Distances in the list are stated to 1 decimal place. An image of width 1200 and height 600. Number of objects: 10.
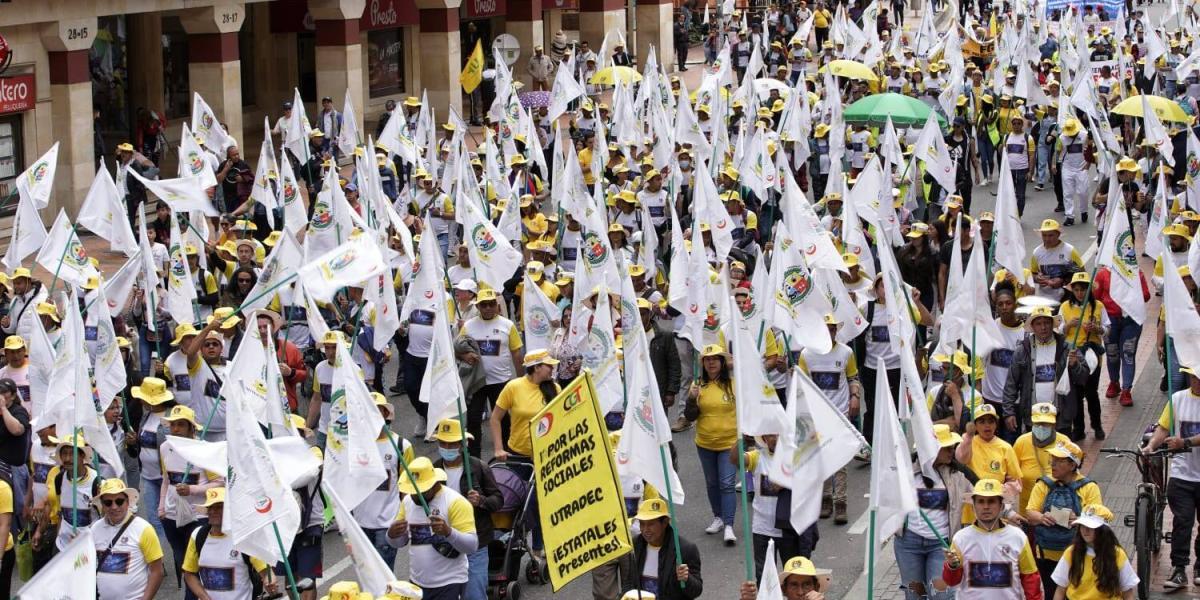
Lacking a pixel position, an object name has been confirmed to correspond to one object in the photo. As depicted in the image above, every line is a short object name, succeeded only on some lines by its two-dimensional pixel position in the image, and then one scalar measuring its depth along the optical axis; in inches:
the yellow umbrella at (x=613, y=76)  1177.9
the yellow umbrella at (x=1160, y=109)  974.4
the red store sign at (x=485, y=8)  1590.8
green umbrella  999.0
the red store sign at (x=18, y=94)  1027.9
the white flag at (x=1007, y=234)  649.6
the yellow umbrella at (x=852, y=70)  1214.6
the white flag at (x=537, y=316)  624.7
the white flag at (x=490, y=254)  684.7
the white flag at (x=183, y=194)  761.0
